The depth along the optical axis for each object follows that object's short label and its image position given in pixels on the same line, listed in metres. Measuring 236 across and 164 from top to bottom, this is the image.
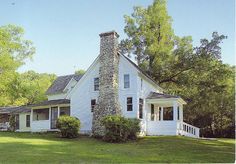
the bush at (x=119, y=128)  20.47
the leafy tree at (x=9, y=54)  32.25
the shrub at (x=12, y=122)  34.33
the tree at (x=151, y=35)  32.38
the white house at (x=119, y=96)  24.12
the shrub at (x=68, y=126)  22.44
